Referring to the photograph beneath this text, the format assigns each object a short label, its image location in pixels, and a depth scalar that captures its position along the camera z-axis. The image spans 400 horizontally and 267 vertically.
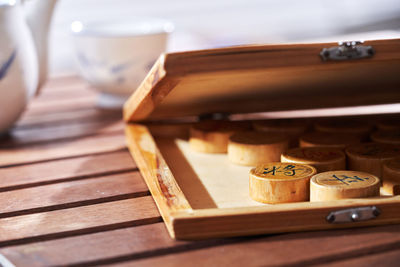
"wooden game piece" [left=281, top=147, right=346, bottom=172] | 0.49
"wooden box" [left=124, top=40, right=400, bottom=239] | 0.43
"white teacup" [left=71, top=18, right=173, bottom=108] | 0.67
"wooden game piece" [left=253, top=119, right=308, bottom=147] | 0.57
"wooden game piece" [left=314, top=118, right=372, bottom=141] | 0.56
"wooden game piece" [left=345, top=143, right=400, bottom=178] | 0.49
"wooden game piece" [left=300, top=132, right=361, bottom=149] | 0.53
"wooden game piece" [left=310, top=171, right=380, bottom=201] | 0.44
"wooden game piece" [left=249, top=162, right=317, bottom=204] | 0.46
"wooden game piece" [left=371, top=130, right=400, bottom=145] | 0.53
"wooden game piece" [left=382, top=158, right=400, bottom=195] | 0.47
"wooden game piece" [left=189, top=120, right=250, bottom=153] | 0.56
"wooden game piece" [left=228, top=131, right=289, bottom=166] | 0.52
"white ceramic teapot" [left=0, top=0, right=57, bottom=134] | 0.58
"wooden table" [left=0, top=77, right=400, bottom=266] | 0.42
